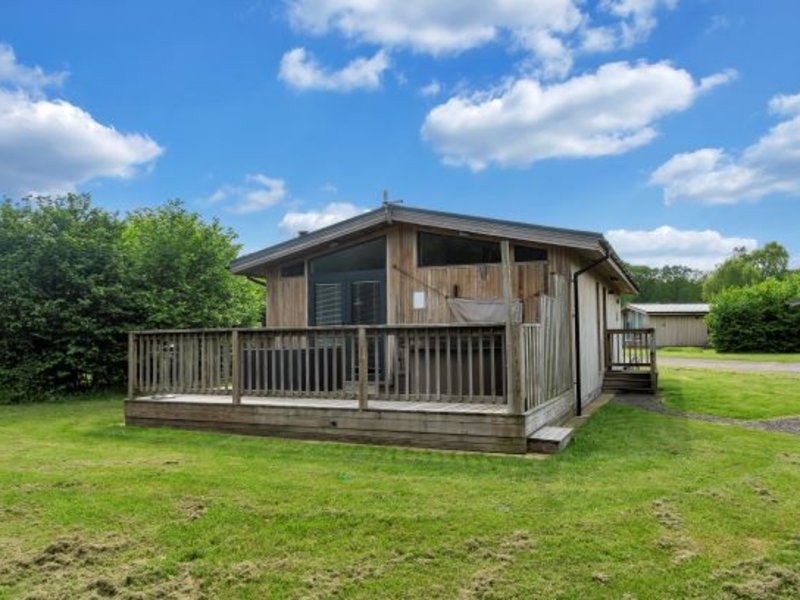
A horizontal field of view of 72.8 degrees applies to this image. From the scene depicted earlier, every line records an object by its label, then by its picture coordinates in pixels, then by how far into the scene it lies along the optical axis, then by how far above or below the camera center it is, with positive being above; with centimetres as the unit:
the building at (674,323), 3234 +6
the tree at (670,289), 5838 +378
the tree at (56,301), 1078 +70
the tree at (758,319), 2434 +14
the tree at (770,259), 5603 +643
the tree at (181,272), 1215 +149
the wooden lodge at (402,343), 579 -16
